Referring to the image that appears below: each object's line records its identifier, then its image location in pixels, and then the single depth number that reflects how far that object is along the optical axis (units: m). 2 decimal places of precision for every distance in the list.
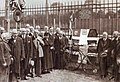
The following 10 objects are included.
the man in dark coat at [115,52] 9.67
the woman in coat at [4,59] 8.55
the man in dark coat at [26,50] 10.48
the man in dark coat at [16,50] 9.80
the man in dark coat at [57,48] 12.66
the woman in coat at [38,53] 10.98
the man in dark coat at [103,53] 10.44
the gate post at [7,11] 14.78
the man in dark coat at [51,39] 12.07
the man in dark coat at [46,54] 11.87
